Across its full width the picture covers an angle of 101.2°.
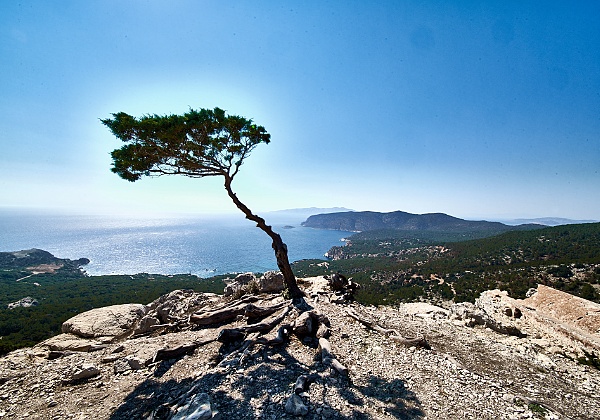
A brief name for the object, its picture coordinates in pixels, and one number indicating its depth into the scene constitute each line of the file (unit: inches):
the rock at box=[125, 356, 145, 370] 347.3
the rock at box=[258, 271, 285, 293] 687.7
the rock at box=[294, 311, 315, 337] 380.5
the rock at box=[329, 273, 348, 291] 678.6
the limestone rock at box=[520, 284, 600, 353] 514.0
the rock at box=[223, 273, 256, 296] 718.3
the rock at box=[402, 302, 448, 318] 690.5
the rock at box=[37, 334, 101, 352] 454.9
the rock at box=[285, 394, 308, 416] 216.7
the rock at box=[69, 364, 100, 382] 331.0
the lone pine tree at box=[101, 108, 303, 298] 432.5
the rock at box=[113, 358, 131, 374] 346.3
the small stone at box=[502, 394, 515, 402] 267.5
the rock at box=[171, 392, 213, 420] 201.0
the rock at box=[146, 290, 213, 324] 574.6
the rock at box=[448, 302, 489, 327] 604.9
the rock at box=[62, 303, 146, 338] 536.7
